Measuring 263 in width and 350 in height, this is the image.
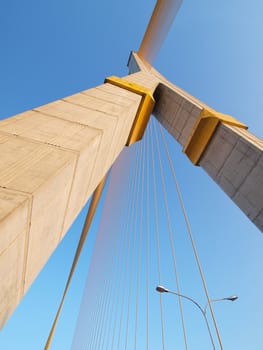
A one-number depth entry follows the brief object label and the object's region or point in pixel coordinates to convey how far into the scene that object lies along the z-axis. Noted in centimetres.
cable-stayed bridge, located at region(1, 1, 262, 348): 156
